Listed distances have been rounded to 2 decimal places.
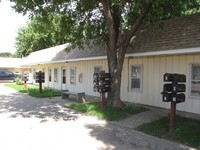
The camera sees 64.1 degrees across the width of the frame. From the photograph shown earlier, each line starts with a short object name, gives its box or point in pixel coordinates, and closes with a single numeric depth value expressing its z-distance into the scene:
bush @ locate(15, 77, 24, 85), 18.16
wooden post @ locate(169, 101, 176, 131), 5.01
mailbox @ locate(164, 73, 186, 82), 4.96
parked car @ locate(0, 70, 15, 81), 23.19
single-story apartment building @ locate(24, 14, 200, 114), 6.62
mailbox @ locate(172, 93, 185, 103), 4.98
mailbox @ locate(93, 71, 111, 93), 7.07
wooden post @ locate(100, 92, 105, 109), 7.13
